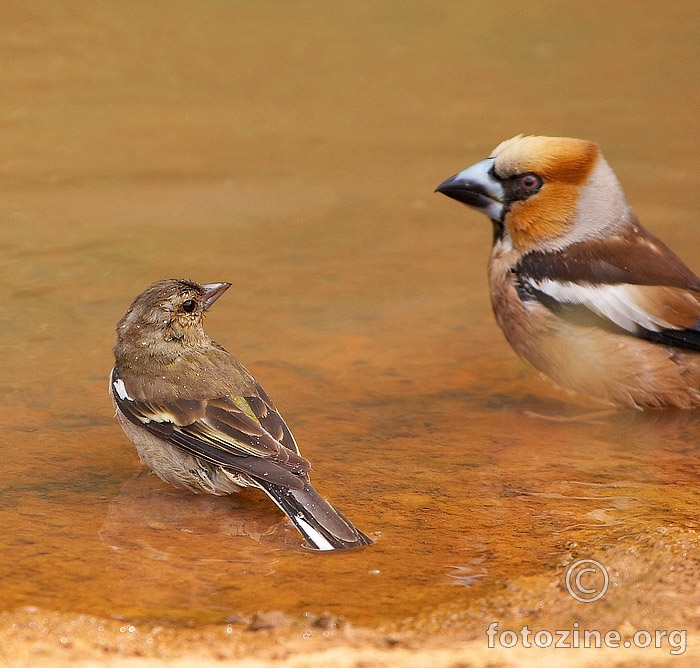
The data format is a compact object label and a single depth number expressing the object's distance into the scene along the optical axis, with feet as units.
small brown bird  28.37
